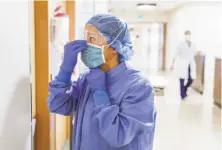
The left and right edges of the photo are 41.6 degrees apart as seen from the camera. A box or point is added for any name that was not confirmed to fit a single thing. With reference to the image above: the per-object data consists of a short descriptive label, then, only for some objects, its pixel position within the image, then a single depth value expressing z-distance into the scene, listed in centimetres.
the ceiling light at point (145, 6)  1097
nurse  124
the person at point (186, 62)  673
